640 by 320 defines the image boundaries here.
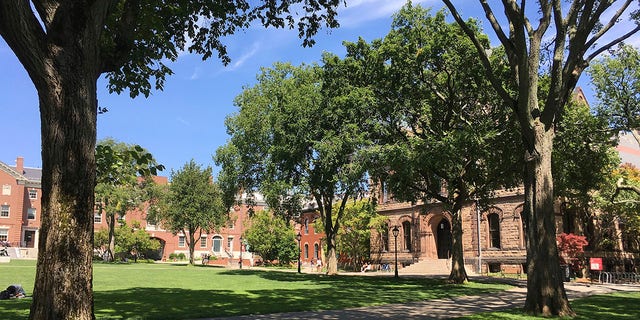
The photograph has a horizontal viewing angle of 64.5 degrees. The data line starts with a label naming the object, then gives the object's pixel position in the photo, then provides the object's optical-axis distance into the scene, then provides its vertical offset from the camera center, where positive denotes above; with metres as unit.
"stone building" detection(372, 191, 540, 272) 37.34 -0.55
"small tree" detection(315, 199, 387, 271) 47.44 -0.28
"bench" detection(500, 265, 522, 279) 36.09 -3.00
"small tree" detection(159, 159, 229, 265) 50.00 +2.82
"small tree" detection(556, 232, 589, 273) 32.62 -1.33
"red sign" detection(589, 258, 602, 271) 27.41 -2.00
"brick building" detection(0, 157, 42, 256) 70.25 +3.32
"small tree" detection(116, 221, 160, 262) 64.94 -1.27
